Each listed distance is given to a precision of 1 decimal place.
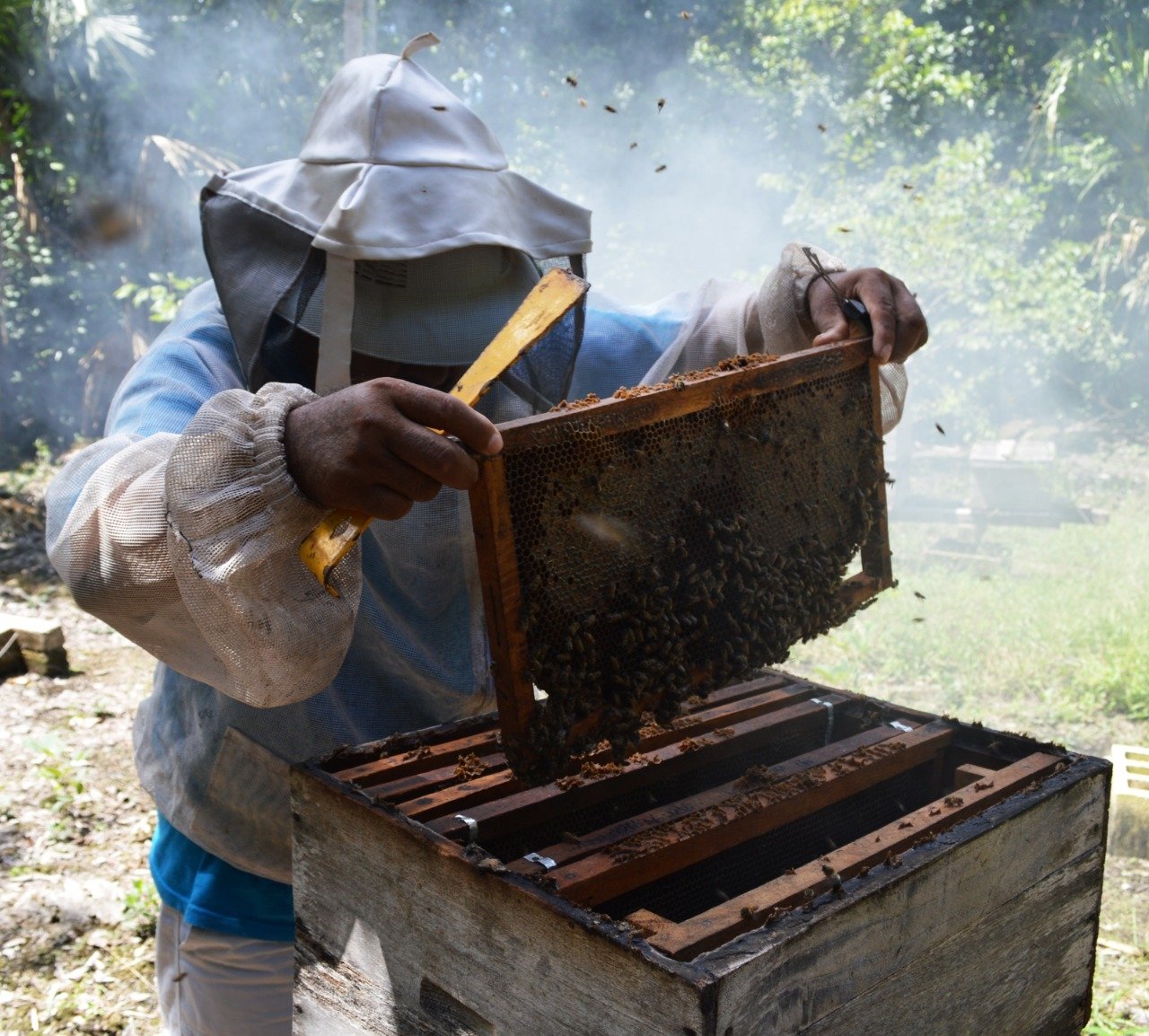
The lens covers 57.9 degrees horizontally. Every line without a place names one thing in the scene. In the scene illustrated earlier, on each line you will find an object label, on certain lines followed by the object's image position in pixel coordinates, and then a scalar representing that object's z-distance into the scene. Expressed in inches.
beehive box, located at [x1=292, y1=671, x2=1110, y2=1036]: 56.1
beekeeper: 65.6
